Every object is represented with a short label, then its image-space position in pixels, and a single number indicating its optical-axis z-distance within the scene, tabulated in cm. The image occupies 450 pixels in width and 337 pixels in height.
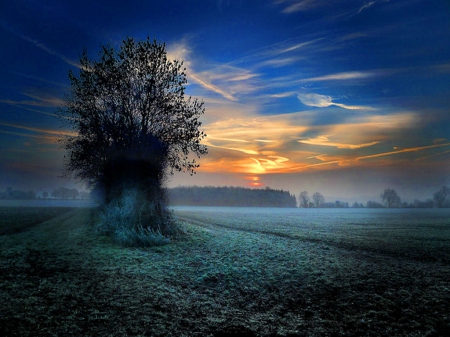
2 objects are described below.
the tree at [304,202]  16062
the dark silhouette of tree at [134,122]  1917
